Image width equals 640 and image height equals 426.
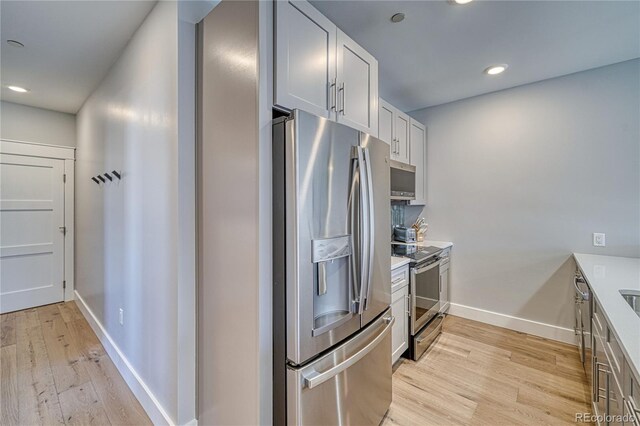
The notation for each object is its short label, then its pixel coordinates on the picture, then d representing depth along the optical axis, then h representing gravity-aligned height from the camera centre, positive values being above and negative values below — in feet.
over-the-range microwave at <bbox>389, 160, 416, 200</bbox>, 9.08 +1.18
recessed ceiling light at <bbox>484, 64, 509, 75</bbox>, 8.34 +4.46
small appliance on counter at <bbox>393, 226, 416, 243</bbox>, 10.62 -0.77
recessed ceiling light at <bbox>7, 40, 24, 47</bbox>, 6.97 +4.40
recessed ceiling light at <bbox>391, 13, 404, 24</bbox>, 6.12 +4.41
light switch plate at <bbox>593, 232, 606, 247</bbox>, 8.39 -0.80
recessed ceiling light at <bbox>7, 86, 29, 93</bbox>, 9.73 +4.53
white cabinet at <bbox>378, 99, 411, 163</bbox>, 8.60 +2.83
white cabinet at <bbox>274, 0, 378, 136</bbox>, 4.27 +2.65
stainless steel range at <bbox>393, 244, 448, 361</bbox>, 7.83 -2.51
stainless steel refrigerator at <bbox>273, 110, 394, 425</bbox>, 3.91 -0.91
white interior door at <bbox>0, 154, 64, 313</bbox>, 11.34 -0.68
